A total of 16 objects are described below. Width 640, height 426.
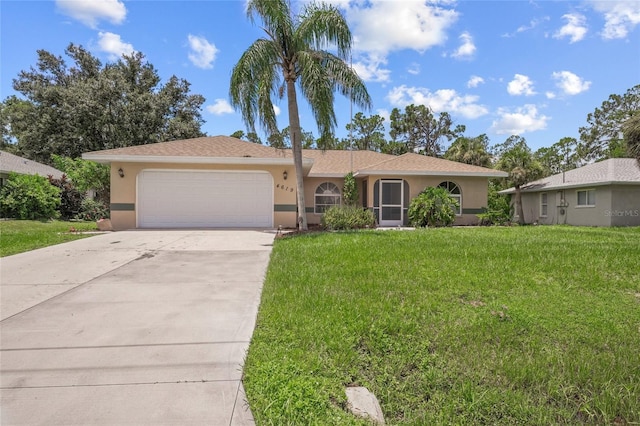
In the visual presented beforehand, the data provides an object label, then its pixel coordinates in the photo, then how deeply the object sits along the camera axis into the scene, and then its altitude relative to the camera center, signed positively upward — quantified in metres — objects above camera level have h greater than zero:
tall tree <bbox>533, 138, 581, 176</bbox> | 38.03 +6.48
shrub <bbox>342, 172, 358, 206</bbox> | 16.88 +1.05
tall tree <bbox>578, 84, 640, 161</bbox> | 34.09 +9.03
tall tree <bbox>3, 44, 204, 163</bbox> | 25.05 +7.54
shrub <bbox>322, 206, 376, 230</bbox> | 13.38 -0.28
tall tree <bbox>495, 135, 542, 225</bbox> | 19.39 +2.59
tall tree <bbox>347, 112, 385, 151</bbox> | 38.41 +9.15
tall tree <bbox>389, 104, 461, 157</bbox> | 37.62 +9.36
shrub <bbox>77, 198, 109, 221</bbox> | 19.06 -0.06
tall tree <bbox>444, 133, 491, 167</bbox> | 26.92 +4.83
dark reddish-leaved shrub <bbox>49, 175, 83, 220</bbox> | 18.67 +0.64
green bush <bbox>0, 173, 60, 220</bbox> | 16.39 +0.52
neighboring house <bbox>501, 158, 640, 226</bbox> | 16.41 +0.89
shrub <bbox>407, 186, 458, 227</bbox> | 15.27 +0.12
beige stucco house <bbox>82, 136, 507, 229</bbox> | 13.68 +1.05
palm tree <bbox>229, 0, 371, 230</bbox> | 10.77 +4.81
